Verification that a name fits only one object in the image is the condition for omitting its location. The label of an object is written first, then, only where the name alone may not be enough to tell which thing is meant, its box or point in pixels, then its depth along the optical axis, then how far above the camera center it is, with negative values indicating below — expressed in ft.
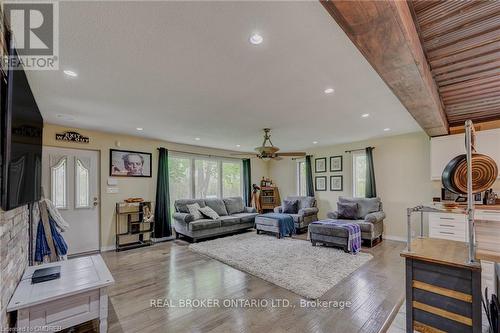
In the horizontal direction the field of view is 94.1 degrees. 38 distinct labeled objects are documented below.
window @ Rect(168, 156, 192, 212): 19.76 -0.28
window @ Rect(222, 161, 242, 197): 23.69 -0.51
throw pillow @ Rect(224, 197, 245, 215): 21.52 -2.94
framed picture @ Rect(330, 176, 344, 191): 20.88 -0.94
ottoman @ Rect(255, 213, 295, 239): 18.03 -3.97
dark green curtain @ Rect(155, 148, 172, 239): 18.04 -2.03
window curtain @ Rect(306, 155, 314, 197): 22.61 -0.58
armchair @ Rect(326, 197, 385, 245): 15.29 -3.14
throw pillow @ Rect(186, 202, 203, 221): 17.75 -2.82
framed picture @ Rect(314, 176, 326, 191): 22.21 -0.97
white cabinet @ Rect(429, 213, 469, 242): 11.46 -2.80
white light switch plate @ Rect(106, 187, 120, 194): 16.01 -0.99
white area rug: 10.03 -4.77
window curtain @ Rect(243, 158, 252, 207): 24.89 -0.88
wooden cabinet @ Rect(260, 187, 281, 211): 25.06 -2.67
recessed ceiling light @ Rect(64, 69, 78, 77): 7.36 +3.32
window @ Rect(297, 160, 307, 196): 24.64 -0.51
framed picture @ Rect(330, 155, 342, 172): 21.07 +0.88
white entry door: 13.85 -0.87
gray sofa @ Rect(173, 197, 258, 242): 17.04 -3.64
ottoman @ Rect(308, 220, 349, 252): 14.16 -3.97
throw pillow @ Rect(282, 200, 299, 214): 21.21 -3.08
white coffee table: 5.66 -3.24
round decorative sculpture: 5.53 -0.05
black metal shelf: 16.11 -3.42
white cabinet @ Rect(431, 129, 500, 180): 11.52 +1.29
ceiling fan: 14.40 +1.35
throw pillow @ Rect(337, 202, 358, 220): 17.10 -2.83
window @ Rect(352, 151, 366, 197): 19.79 -0.05
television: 4.61 +0.83
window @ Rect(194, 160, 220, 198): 21.54 -0.37
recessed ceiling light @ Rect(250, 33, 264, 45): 5.64 +3.33
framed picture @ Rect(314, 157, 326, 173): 22.27 +0.78
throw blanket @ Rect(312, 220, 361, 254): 13.84 -3.83
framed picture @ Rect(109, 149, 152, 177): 16.30 +0.88
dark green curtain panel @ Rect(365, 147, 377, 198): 18.37 -0.37
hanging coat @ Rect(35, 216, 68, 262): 9.31 -2.74
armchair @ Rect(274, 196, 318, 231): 19.44 -3.43
